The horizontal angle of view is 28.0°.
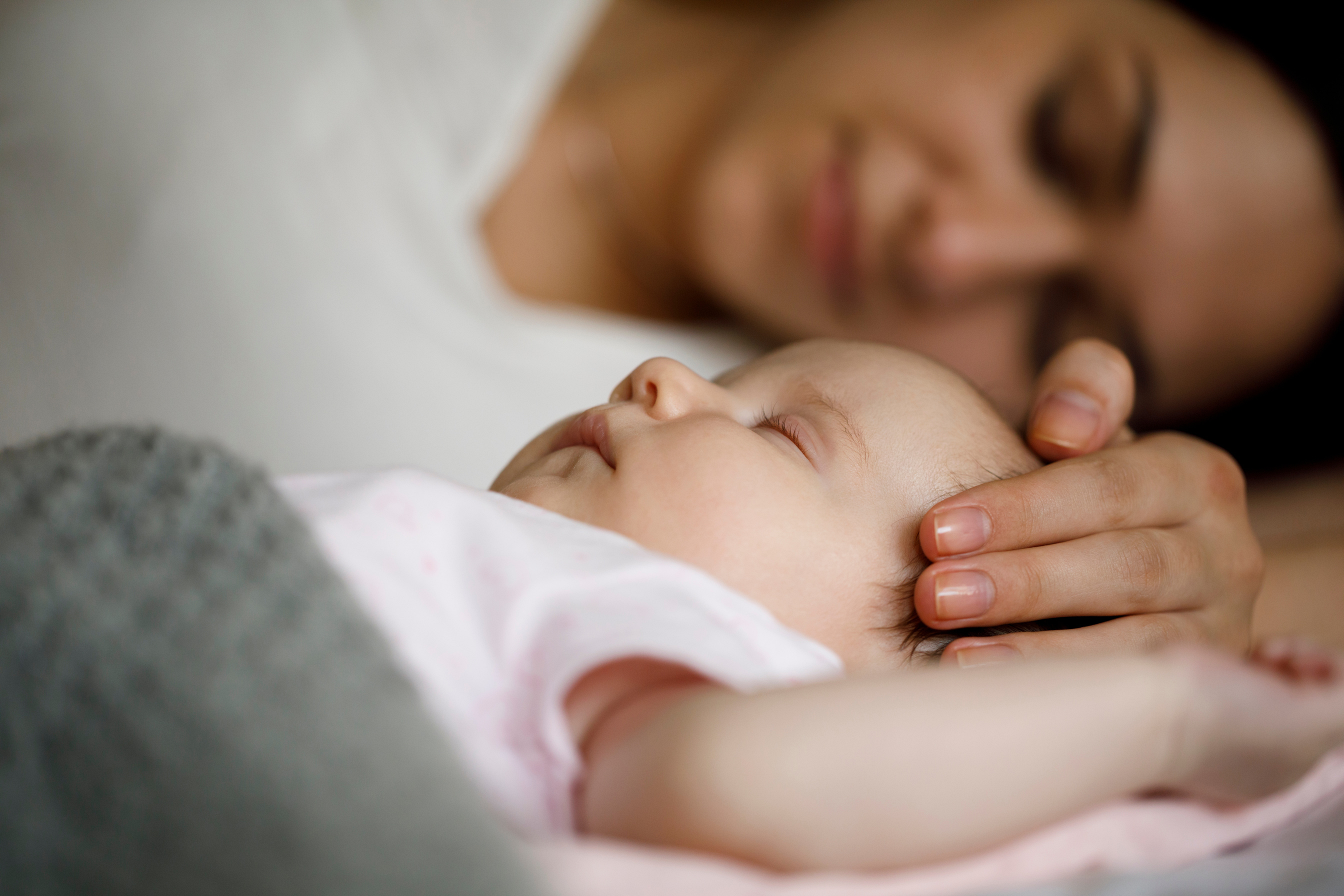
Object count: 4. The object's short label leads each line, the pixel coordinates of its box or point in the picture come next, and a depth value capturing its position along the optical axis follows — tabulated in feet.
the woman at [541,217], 2.67
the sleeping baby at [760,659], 1.98
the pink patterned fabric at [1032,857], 1.93
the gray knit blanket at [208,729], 1.88
